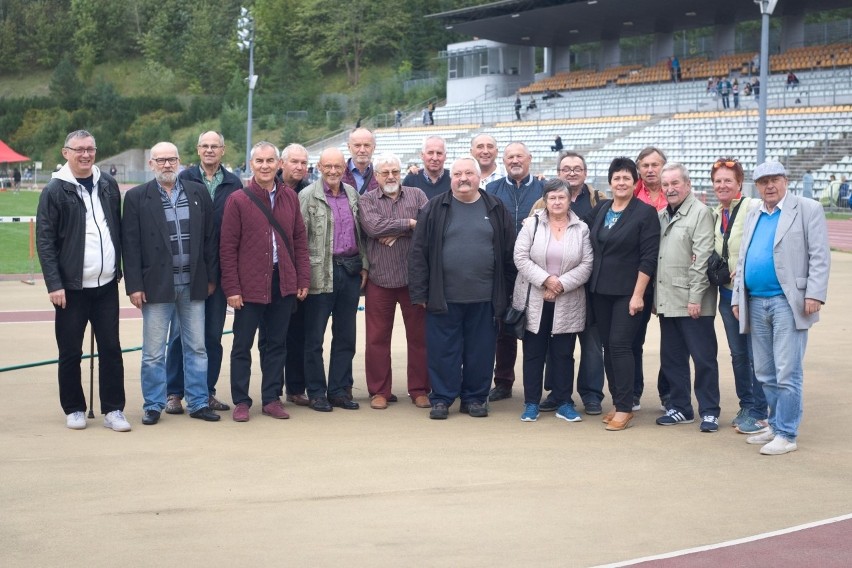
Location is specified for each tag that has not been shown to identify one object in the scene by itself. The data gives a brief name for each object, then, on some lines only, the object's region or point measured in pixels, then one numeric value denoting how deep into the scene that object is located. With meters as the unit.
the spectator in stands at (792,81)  42.66
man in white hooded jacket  7.22
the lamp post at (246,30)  40.03
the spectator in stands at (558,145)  43.57
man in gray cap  6.90
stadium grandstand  38.09
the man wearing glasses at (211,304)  8.06
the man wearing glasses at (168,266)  7.55
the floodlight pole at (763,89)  23.95
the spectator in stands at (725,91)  42.53
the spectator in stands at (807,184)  31.69
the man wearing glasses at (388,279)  8.27
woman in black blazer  7.65
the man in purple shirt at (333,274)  8.22
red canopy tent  41.93
